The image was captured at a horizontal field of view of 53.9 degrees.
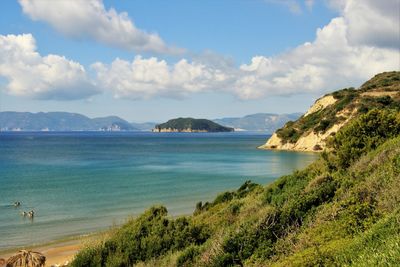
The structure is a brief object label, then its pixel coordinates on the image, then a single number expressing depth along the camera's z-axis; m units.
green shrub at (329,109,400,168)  21.04
